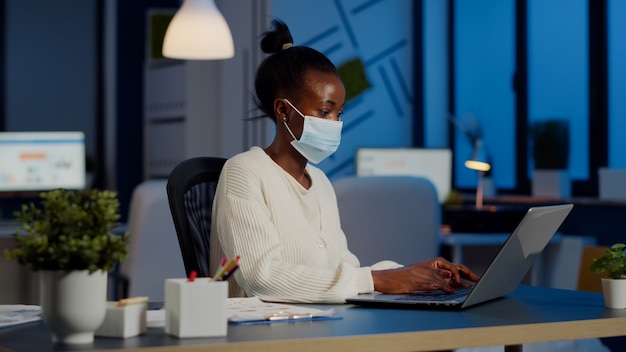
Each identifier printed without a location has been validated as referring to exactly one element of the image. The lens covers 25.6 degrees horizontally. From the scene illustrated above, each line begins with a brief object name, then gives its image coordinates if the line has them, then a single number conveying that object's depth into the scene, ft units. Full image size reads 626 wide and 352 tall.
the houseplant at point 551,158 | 23.37
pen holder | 7.34
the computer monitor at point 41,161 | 25.10
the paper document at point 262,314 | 7.90
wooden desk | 7.24
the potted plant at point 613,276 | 9.05
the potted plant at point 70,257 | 7.10
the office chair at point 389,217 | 18.41
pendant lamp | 23.40
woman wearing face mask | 9.39
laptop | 8.75
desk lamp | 24.66
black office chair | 10.38
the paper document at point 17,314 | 8.08
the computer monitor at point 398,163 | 25.73
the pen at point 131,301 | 7.44
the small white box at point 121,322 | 7.31
